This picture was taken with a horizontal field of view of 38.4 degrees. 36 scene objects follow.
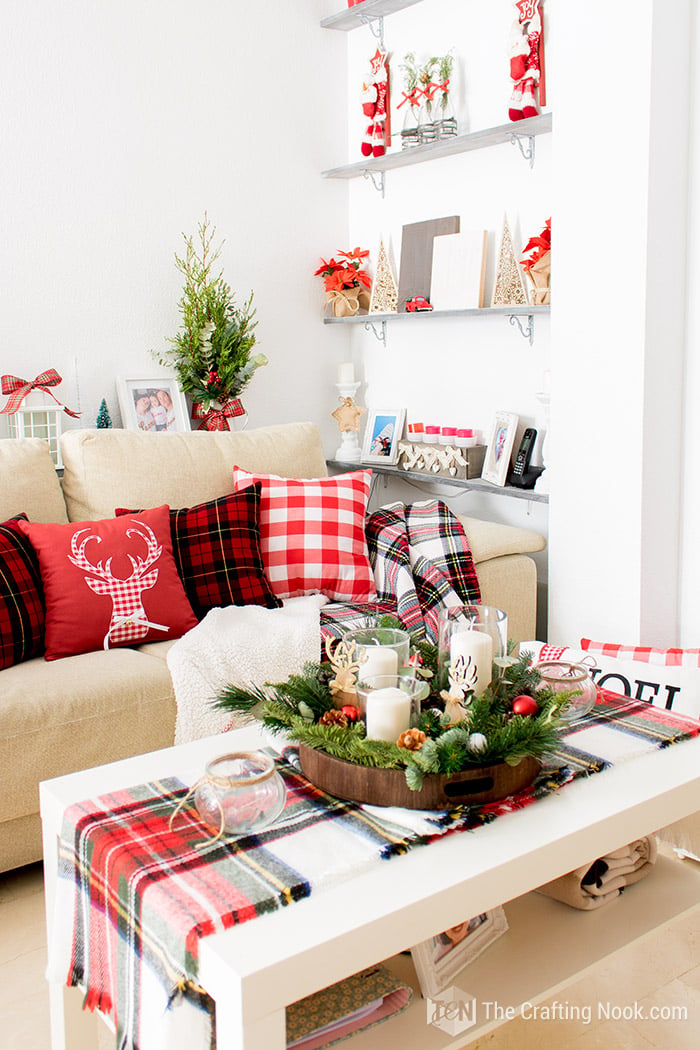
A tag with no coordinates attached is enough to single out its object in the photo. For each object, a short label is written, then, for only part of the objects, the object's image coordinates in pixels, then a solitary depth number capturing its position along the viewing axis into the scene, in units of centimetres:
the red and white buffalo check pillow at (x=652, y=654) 218
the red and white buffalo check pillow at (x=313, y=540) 274
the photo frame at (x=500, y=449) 319
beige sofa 202
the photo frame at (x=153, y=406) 335
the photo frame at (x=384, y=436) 367
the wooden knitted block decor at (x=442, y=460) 331
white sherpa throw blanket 221
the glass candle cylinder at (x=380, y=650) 144
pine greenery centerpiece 130
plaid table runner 111
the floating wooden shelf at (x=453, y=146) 302
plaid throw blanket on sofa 265
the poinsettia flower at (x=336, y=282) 370
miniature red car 345
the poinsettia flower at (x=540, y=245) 295
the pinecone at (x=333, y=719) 141
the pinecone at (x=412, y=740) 133
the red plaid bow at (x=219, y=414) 340
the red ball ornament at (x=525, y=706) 141
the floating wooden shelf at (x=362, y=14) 343
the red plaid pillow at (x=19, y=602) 224
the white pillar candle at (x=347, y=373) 380
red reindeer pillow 234
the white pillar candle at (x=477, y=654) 144
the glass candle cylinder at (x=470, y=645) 144
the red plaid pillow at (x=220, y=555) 259
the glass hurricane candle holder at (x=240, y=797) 126
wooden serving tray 131
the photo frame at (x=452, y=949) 133
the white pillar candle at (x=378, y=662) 143
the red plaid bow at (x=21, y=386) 304
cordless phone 312
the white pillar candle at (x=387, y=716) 135
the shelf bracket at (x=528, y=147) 313
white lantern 309
